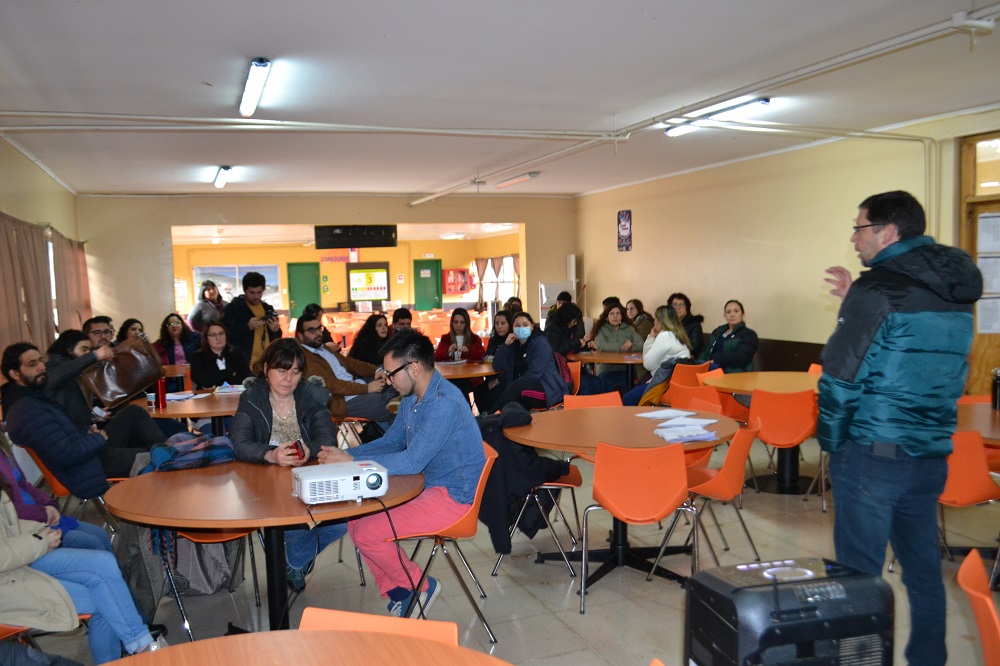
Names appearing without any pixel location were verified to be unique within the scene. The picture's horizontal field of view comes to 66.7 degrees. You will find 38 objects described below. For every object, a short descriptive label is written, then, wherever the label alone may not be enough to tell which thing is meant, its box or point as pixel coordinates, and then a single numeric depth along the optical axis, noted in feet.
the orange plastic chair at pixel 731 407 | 19.06
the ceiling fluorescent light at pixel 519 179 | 32.71
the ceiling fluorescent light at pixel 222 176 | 29.60
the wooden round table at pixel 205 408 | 16.19
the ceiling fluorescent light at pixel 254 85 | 15.60
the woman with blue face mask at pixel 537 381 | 19.90
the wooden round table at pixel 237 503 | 8.31
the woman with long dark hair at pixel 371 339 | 25.70
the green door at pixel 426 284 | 70.03
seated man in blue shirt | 10.30
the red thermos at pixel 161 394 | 17.26
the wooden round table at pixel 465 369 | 22.04
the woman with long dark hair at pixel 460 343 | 25.96
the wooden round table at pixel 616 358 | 25.72
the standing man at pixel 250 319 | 24.99
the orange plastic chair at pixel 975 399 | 15.16
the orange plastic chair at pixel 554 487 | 13.35
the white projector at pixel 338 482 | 8.52
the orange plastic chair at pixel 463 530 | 10.53
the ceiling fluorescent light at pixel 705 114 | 19.31
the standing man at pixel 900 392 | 7.85
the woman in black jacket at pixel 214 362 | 20.36
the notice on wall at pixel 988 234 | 22.07
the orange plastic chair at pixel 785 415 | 16.51
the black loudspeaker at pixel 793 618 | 4.59
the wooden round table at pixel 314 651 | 5.35
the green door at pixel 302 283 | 67.51
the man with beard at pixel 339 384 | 19.15
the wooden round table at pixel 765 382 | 17.71
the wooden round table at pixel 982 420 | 11.94
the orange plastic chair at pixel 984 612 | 5.02
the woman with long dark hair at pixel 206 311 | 29.96
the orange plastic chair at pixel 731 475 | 12.00
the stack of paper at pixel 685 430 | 12.14
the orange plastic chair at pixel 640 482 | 11.18
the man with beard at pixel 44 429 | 12.54
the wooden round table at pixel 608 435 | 12.03
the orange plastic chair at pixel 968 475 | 11.94
